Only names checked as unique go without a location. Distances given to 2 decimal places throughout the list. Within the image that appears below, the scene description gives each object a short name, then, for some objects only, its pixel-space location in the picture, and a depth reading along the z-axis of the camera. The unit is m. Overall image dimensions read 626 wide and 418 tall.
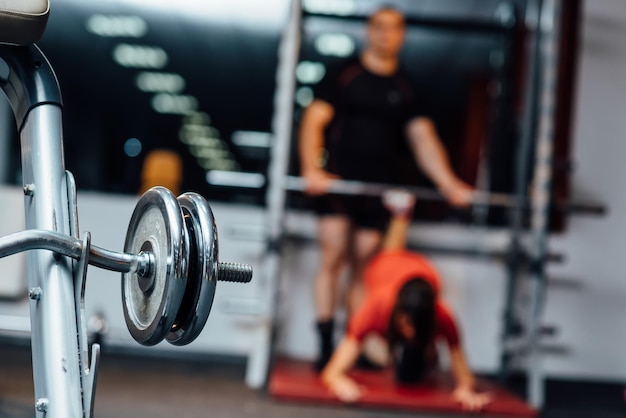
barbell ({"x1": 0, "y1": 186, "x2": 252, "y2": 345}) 0.90
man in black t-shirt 3.16
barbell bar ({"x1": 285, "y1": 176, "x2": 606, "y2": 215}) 3.11
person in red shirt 2.73
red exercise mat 2.70
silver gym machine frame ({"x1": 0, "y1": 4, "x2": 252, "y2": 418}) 0.91
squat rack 3.00
